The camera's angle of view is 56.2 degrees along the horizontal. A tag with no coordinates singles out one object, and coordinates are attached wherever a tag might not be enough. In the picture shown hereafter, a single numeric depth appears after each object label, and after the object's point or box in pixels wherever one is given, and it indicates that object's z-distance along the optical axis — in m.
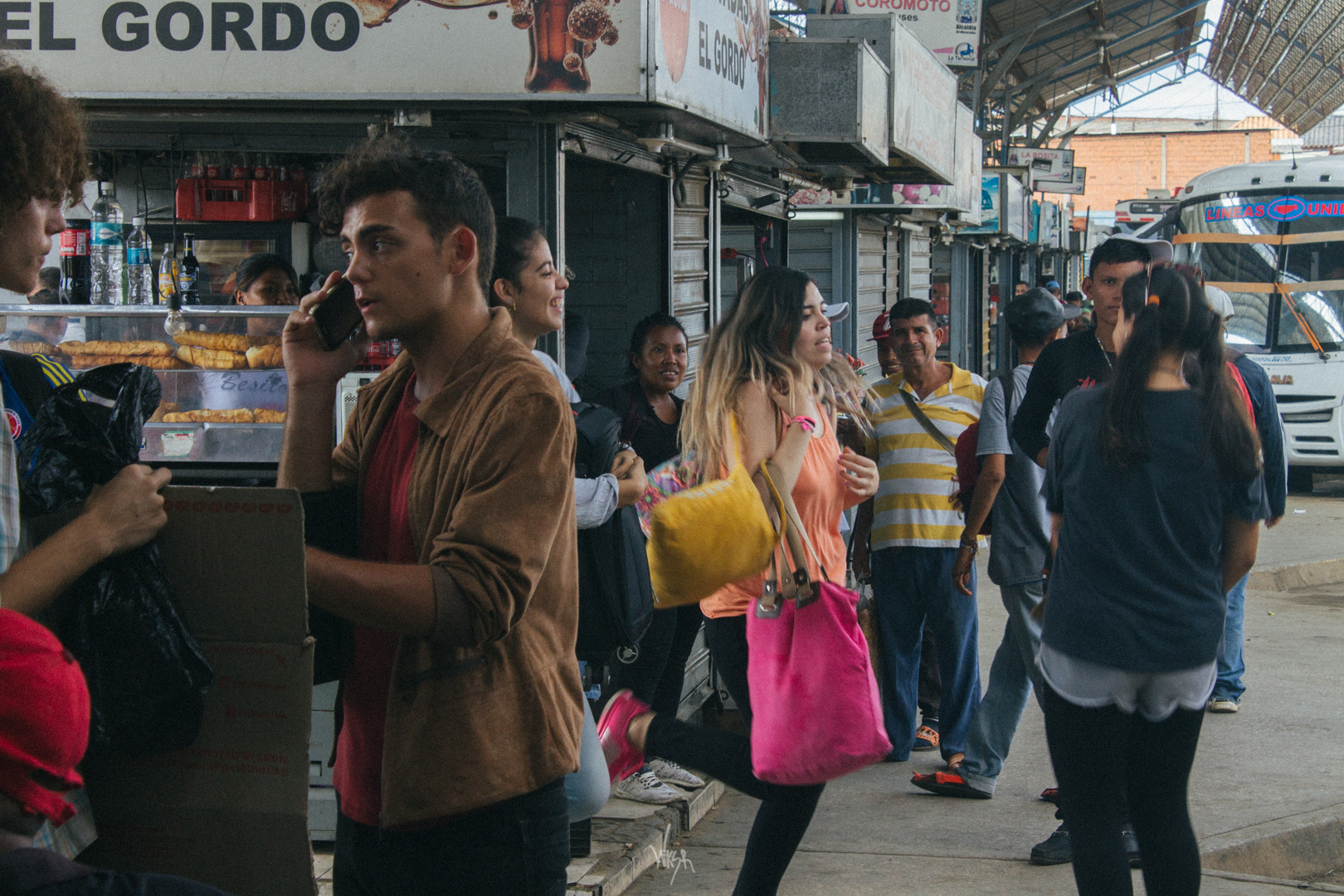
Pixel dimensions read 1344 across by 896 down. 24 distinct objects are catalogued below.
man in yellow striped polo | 5.27
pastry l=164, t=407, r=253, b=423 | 4.38
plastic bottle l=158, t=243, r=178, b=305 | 4.93
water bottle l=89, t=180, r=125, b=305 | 4.63
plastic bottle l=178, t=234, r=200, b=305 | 5.61
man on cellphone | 1.80
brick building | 48.59
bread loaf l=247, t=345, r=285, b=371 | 4.32
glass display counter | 4.34
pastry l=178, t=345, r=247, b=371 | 4.35
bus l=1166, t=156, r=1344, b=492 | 13.33
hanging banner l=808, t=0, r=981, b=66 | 10.92
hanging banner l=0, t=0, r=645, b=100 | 3.94
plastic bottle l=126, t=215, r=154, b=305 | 4.73
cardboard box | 1.76
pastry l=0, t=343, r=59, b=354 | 4.42
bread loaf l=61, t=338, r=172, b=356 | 4.38
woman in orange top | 3.41
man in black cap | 4.78
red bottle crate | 5.05
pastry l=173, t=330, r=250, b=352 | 4.34
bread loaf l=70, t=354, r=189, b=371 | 4.39
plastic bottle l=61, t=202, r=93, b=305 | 4.93
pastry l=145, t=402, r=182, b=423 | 4.45
